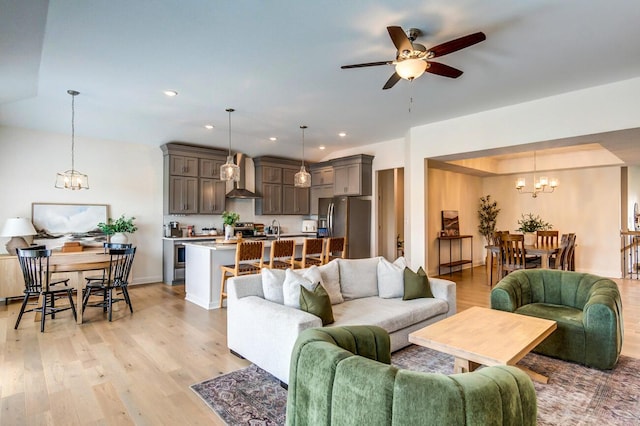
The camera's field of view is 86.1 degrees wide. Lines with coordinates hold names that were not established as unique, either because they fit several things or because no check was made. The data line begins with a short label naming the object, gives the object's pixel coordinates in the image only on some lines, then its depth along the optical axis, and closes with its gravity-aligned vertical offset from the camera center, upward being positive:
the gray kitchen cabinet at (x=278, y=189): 7.88 +0.66
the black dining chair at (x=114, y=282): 4.34 -0.86
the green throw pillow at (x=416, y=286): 3.65 -0.75
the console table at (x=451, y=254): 7.78 -0.92
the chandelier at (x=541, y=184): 7.03 +0.67
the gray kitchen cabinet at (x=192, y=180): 6.56 +0.74
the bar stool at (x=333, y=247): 5.55 -0.50
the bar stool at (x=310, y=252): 5.20 -0.55
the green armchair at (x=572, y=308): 2.93 -0.91
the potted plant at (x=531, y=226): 7.09 -0.22
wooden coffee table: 2.24 -0.88
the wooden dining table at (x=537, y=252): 5.91 -0.65
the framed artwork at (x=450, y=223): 7.99 -0.17
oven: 6.37 -0.73
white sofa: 2.65 -0.88
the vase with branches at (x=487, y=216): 9.05 -0.01
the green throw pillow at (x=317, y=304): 2.80 -0.72
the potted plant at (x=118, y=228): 5.89 -0.20
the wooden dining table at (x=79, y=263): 4.12 -0.58
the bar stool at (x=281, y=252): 4.88 -0.52
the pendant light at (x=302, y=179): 6.04 +0.67
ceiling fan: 2.48 +1.28
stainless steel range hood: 7.28 +0.65
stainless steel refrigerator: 7.25 -0.14
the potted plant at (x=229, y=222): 5.40 -0.08
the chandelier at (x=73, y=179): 4.53 +0.51
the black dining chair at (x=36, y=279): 3.94 -0.75
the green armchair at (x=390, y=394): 1.22 -0.69
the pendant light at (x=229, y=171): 5.00 +0.67
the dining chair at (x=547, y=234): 6.61 -0.36
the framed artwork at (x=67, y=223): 5.52 -0.09
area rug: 2.28 -1.34
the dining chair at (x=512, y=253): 6.02 -0.67
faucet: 8.26 -0.13
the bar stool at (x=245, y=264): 4.62 -0.65
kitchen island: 4.85 -0.78
